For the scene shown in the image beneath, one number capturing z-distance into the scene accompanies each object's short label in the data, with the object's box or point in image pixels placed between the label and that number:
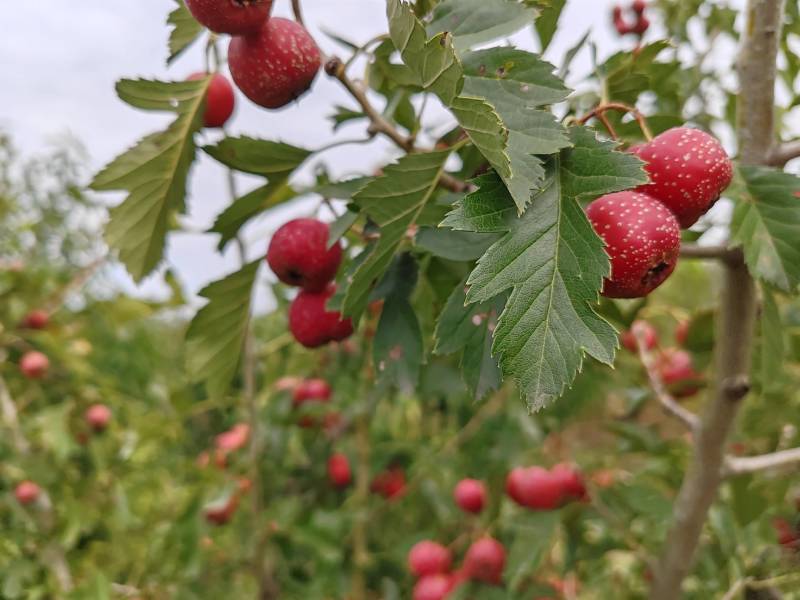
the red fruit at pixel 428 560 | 0.39
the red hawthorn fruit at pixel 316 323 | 0.20
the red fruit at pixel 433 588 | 0.36
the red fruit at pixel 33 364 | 0.46
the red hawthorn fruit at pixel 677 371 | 0.37
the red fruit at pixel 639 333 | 0.33
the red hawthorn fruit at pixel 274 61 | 0.16
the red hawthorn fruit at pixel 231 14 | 0.15
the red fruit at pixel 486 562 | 0.35
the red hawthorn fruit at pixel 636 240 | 0.13
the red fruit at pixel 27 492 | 0.41
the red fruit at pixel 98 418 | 0.48
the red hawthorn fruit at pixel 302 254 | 0.19
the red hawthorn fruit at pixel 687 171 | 0.14
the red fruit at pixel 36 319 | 0.47
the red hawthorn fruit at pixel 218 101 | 0.20
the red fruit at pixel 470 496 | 0.40
